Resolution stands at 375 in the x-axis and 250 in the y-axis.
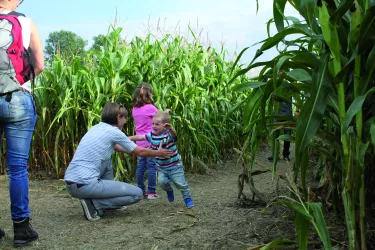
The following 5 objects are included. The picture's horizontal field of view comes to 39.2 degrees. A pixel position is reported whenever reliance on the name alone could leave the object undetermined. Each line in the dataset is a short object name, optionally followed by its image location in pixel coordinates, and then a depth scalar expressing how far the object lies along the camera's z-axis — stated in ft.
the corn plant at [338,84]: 7.22
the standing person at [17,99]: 11.09
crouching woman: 14.38
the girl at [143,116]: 18.25
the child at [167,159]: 15.26
